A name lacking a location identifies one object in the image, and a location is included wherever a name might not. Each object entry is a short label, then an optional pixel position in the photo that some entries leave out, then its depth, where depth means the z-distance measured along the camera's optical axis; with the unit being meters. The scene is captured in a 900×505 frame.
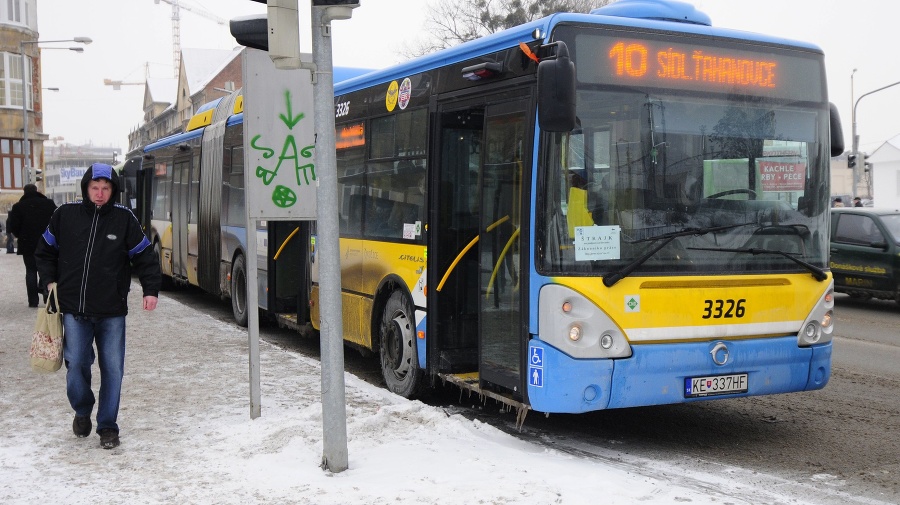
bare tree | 47.78
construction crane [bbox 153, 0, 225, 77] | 185.12
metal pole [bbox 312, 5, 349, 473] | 6.04
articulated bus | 6.68
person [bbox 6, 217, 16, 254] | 37.91
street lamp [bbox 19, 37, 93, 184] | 47.06
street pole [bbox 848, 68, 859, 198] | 41.89
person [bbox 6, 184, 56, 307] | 15.27
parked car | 17.03
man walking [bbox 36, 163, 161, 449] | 6.74
